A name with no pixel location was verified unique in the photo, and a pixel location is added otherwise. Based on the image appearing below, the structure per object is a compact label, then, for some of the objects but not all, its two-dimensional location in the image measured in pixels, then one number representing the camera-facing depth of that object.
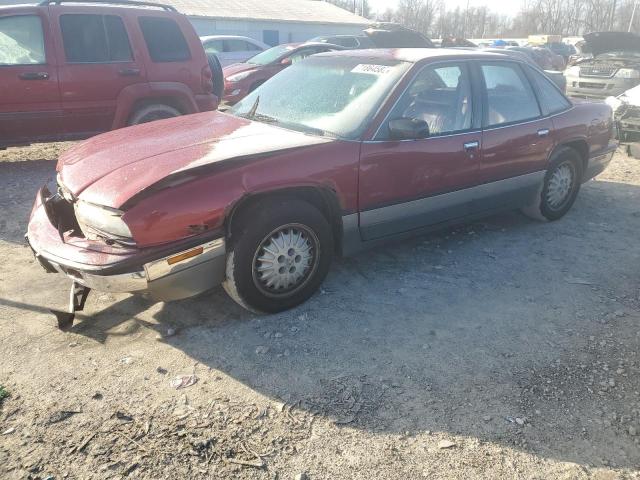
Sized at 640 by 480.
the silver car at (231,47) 15.33
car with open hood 10.60
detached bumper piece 3.28
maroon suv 6.19
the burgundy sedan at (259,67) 11.12
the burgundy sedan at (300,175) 2.95
